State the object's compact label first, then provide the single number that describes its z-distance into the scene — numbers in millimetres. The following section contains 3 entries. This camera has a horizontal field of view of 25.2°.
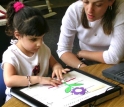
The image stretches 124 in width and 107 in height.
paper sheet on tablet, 1018
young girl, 1266
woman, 1472
